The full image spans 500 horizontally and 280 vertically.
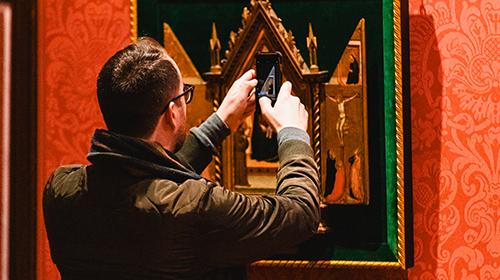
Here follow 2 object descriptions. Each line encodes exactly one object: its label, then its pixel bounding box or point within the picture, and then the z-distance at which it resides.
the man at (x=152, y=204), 3.03
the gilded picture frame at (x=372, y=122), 3.62
